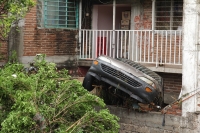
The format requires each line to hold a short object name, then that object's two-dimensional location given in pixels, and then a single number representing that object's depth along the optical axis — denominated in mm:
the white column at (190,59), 7914
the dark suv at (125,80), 8008
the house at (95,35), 10594
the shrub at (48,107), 5496
